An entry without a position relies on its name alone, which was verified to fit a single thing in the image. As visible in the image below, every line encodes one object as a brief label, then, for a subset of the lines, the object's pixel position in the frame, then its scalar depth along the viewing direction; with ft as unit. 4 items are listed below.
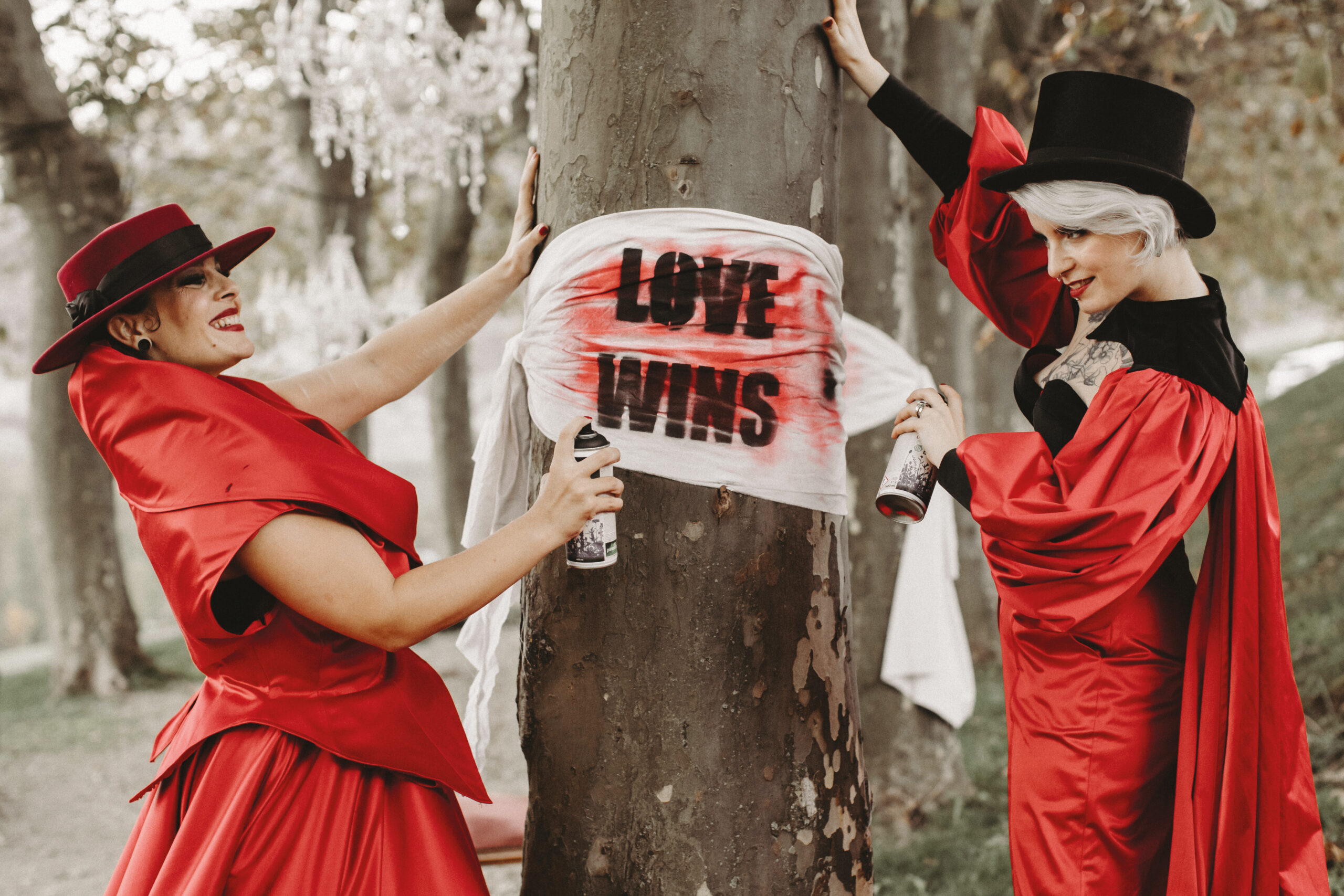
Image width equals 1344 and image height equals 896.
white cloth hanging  6.16
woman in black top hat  6.11
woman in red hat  5.48
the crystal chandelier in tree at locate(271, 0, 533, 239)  22.85
